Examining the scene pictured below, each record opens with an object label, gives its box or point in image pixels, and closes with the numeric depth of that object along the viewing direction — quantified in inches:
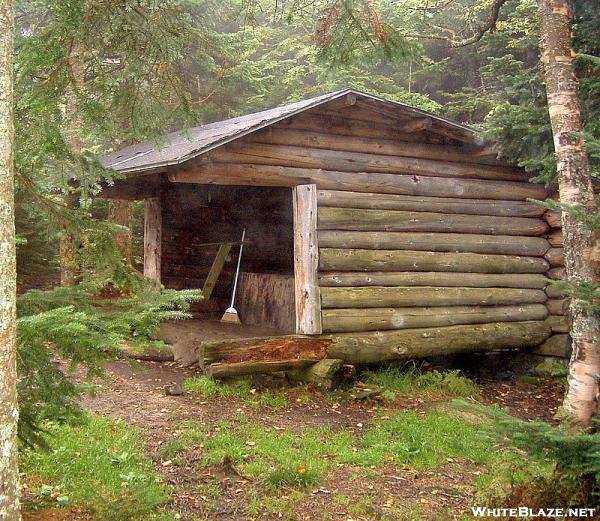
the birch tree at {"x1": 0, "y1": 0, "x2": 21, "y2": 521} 124.5
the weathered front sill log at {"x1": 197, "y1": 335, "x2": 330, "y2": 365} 321.1
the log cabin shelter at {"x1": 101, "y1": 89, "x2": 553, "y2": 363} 341.4
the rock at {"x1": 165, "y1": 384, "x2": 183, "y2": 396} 318.7
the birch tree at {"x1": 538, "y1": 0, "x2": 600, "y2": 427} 193.5
